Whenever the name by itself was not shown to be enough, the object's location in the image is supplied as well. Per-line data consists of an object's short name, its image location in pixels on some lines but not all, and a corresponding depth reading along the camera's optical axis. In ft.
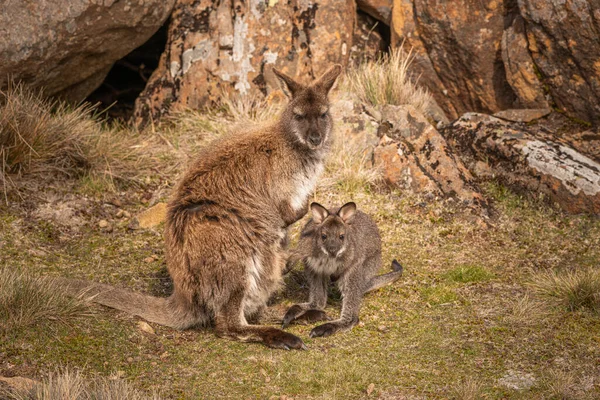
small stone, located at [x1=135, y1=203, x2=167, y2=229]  54.39
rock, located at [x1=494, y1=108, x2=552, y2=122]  63.87
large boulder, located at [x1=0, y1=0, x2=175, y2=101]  55.21
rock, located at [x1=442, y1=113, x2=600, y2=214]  56.03
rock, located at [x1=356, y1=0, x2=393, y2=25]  74.54
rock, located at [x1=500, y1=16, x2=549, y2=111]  64.03
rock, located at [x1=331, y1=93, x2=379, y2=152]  63.46
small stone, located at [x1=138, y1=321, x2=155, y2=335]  39.14
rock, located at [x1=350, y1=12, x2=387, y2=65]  75.51
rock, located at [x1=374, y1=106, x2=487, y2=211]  59.09
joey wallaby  42.39
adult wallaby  38.99
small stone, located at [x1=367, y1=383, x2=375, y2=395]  34.06
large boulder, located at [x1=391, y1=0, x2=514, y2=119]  66.54
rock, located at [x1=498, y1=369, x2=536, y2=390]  34.63
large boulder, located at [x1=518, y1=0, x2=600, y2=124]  59.21
